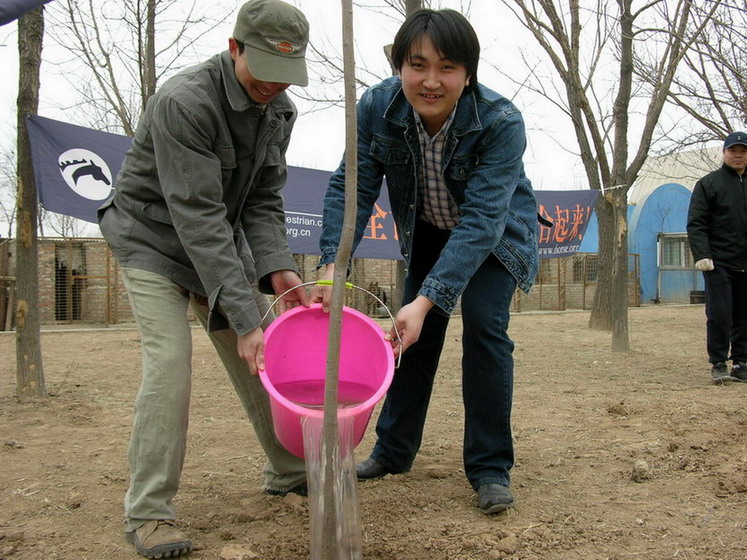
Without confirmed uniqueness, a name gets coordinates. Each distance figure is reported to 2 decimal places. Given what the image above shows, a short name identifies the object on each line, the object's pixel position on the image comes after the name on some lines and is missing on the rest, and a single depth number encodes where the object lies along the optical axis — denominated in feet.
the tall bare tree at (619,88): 22.90
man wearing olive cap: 6.98
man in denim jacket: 7.39
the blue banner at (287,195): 17.47
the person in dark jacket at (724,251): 16.97
